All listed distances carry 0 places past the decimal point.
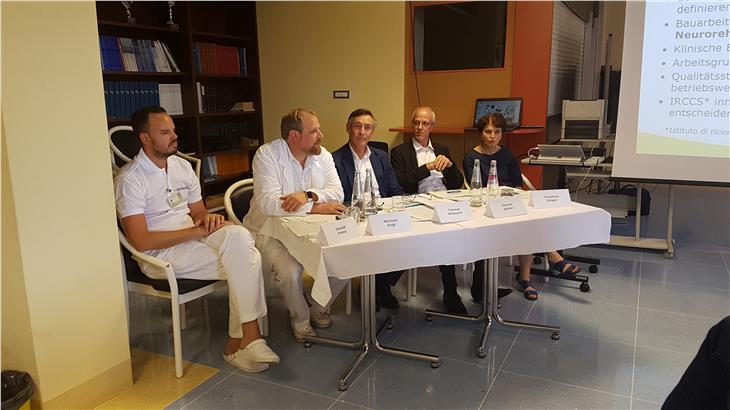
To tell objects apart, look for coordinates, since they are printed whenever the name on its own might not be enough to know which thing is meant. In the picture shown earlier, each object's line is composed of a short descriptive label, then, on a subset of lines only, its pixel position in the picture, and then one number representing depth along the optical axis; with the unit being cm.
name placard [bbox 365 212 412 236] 215
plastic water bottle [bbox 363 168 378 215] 241
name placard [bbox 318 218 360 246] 208
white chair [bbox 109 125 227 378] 235
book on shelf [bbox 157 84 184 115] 473
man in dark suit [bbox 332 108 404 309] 312
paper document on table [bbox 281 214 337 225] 244
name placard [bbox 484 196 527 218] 240
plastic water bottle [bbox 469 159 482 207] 262
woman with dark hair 331
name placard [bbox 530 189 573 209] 259
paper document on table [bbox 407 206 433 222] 240
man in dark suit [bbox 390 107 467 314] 348
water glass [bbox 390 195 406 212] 255
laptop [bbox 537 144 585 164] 403
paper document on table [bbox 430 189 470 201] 282
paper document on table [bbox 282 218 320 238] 228
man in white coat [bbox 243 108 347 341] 268
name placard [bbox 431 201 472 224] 230
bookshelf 437
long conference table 211
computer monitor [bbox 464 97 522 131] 461
